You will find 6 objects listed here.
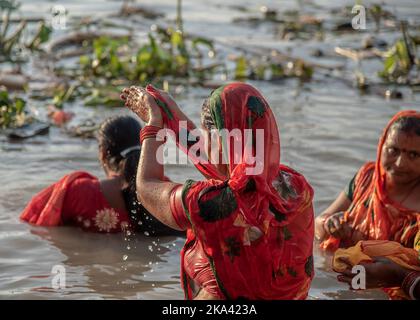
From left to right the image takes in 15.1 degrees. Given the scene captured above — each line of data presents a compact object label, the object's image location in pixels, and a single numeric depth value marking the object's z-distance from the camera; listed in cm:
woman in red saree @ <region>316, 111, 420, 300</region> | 908
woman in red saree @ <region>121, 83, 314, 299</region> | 600
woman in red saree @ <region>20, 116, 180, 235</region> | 1018
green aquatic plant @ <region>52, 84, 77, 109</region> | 1532
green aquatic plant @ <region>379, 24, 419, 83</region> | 1782
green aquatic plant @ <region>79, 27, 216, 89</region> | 1731
